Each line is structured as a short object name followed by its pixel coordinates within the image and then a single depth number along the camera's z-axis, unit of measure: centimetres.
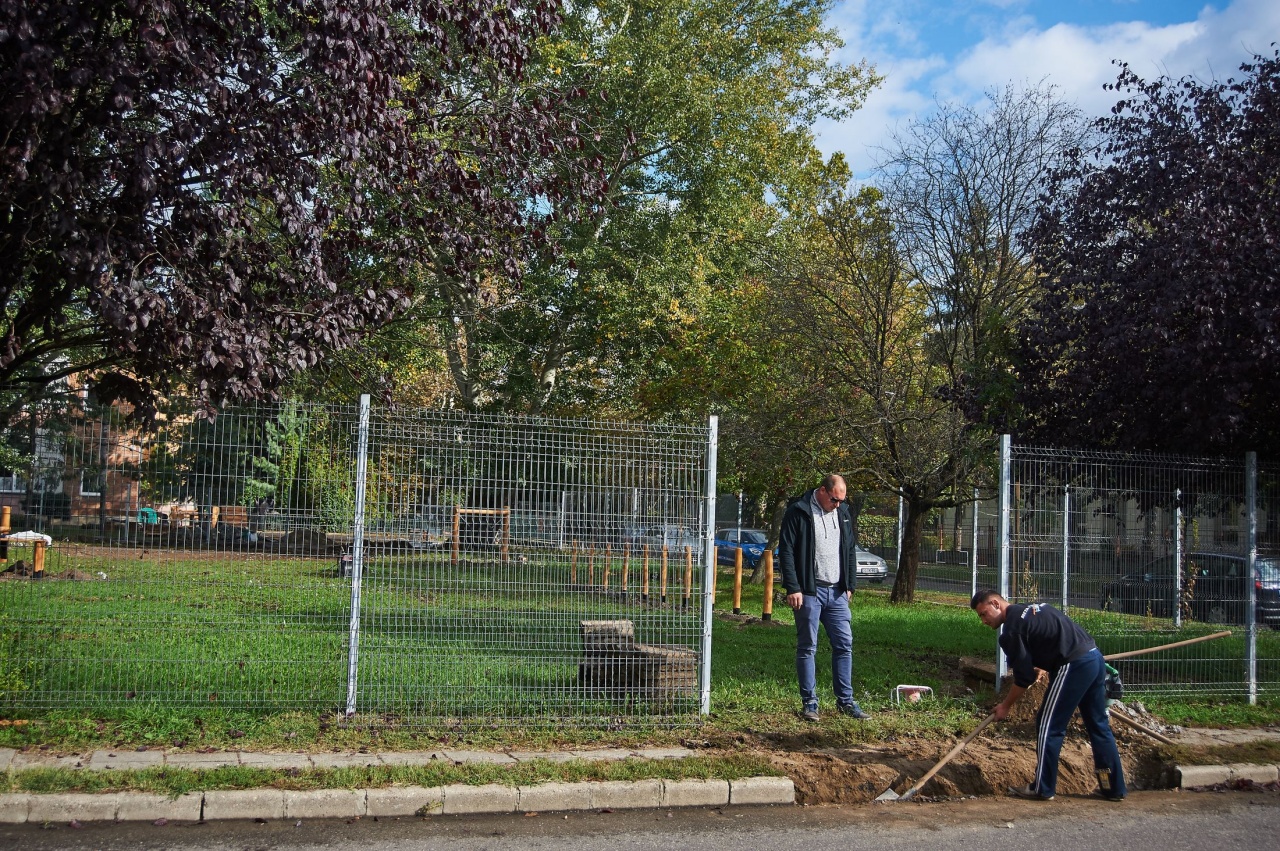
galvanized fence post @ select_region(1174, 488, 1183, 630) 972
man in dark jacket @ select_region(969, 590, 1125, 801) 640
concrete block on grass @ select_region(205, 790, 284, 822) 588
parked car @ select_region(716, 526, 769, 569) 2976
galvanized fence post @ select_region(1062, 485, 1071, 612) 940
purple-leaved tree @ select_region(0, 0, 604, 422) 630
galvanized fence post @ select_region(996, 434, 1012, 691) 895
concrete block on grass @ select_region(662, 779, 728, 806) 643
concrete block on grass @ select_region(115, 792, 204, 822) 579
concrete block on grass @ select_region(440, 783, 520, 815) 613
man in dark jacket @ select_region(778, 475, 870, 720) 798
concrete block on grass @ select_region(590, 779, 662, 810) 635
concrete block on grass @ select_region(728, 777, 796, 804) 651
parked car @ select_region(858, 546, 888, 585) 2734
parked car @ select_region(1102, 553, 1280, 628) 967
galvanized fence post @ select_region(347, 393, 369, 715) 745
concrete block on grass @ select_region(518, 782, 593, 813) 625
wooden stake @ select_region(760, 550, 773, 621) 1481
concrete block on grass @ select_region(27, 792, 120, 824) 571
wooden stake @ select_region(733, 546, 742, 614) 1518
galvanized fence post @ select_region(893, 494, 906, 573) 1960
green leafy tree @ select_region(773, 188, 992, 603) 1731
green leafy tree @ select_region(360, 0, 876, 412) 2012
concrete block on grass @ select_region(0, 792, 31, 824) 567
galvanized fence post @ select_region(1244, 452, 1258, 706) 965
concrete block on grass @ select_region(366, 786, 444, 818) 605
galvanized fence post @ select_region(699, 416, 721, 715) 802
